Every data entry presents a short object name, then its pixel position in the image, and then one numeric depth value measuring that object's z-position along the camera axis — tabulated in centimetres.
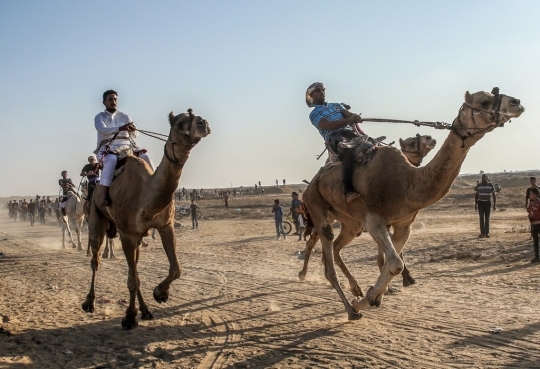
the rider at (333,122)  812
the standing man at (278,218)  2591
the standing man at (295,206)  2556
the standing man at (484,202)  1973
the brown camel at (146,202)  694
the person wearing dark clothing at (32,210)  4997
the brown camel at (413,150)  953
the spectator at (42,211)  4984
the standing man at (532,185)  1610
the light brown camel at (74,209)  2312
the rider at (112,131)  898
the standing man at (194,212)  3428
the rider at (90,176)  1010
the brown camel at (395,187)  637
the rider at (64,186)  2214
